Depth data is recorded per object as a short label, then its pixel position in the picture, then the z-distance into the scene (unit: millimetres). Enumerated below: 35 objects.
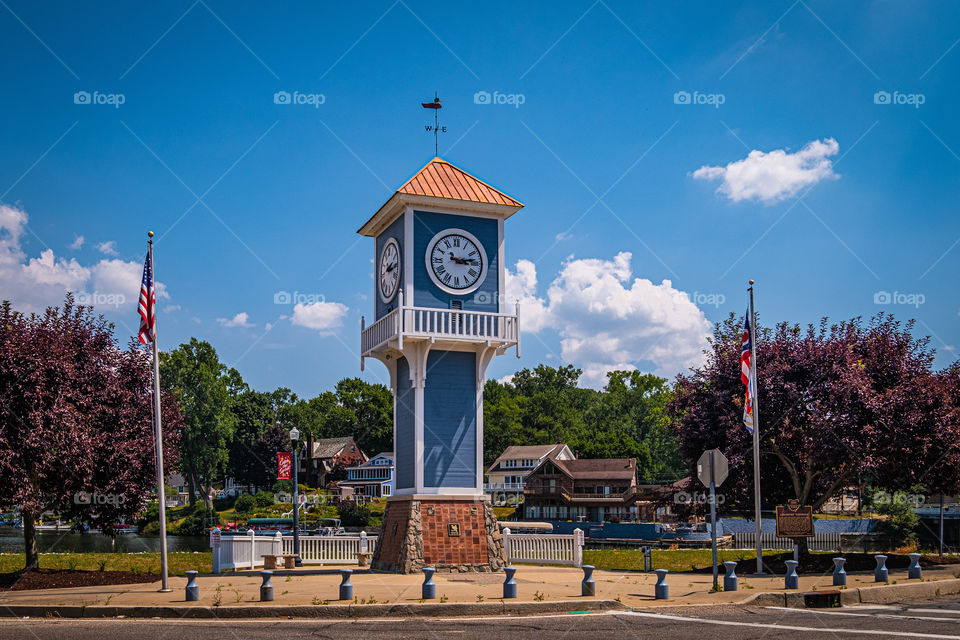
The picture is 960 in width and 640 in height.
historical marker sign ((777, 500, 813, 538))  22750
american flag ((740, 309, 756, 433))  22297
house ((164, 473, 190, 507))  138375
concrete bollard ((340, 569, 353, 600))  16562
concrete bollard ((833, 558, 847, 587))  18375
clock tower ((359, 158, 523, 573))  24984
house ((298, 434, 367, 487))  124812
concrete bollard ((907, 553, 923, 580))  20017
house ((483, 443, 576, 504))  112188
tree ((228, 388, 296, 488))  116312
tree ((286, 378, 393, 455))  138375
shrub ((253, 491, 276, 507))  99312
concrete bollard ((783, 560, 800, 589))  18000
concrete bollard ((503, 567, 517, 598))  17016
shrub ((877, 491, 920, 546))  43094
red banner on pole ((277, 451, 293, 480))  35672
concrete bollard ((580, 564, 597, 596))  17625
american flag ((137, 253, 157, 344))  18891
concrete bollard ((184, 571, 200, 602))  16312
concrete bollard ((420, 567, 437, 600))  16906
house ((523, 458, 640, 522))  90562
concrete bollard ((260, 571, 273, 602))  16547
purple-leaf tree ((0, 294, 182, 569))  20562
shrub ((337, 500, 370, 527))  85188
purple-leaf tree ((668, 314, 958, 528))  24438
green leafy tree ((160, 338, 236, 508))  87312
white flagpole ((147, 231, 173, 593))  17844
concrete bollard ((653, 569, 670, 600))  17641
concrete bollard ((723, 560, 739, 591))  18312
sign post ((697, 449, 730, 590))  18125
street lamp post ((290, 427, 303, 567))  28641
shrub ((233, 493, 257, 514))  97688
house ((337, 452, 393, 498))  113519
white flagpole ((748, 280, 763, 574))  21797
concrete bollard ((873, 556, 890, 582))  19250
